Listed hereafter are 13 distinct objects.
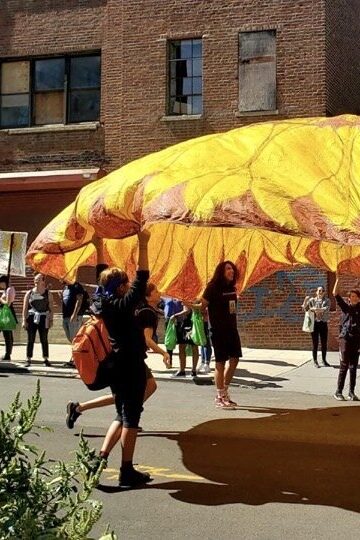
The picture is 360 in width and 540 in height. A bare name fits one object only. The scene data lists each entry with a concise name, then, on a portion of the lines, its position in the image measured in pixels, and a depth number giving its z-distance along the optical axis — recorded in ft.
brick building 58.54
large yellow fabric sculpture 19.47
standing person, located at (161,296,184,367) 45.79
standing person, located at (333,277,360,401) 34.42
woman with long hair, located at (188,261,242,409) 30.30
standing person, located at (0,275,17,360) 48.49
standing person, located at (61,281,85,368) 47.16
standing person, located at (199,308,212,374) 45.60
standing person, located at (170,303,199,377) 42.98
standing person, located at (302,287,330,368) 48.70
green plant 8.13
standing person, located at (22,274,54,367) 46.96
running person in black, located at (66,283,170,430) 22.04
